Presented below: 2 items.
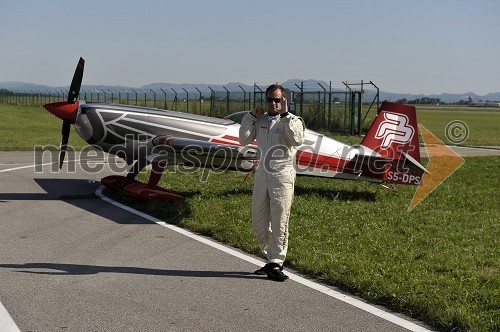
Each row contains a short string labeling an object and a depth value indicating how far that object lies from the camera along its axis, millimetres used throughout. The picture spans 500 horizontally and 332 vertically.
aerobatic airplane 11352
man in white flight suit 6227
